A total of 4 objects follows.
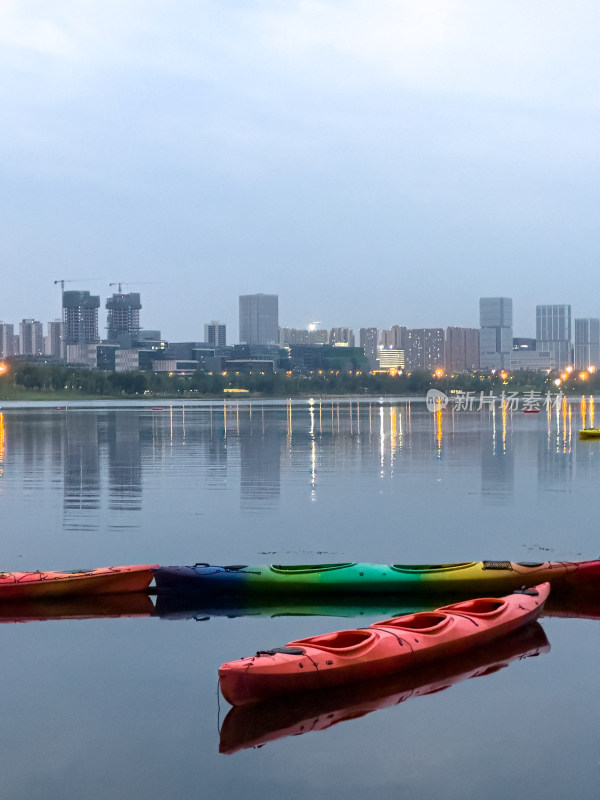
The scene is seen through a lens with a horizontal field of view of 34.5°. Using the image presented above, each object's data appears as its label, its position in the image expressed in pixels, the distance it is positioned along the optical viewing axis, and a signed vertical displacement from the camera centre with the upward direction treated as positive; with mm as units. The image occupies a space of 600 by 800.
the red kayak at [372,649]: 12703 -4129
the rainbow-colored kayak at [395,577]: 18594 -4240
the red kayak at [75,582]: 18703 -4341
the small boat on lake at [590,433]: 63562 -5010
